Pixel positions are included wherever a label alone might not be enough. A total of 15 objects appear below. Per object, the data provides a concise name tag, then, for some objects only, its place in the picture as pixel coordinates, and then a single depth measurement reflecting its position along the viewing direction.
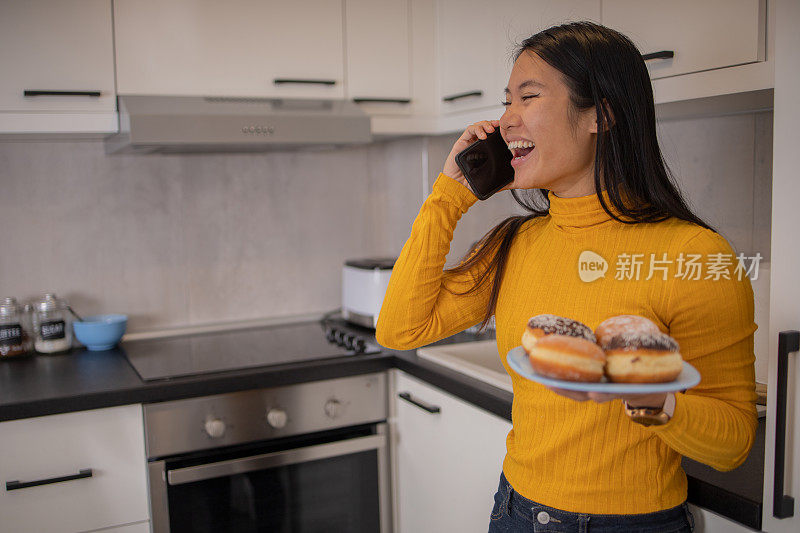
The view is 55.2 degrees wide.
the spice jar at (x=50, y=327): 2.00
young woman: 0.90
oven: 1.72
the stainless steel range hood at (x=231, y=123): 1.78
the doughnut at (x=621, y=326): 0.78
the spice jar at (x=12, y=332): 1.93
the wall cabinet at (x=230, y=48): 1.88
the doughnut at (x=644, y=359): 0.74
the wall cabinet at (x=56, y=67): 1.77
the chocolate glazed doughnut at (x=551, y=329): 0.79
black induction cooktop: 1.85
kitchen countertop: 1.58
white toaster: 2.19
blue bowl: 2.05
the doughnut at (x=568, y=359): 0.74
